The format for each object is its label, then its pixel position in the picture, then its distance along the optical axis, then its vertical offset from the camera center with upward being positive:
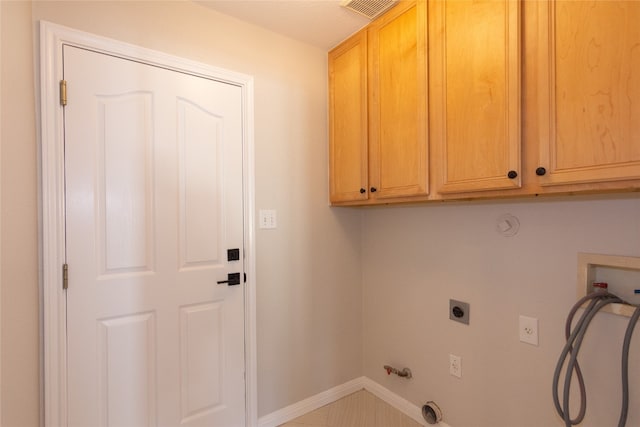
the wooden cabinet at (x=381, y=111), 1.47 +0.56
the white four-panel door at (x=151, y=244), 1.34 -0.16
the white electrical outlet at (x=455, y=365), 1.69 -0.88
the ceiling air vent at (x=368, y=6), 1.56 +1.09
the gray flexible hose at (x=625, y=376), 1.08 -0.62
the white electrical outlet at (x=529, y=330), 1.39 -0.56
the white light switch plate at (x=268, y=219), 1.84 -0.05
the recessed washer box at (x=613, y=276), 1.12 -0.27
